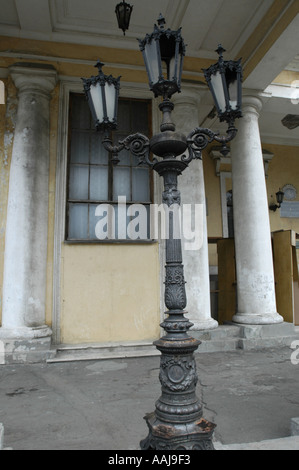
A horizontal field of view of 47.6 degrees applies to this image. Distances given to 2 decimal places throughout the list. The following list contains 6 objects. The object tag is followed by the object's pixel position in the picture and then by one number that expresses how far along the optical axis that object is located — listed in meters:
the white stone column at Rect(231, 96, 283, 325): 6.66
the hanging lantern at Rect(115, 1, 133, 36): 5.10
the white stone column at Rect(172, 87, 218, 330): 6.42
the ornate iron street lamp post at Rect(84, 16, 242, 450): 2.33
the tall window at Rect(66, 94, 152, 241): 6.68
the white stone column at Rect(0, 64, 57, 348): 5.73
